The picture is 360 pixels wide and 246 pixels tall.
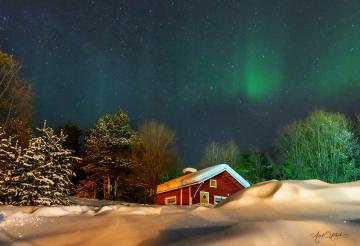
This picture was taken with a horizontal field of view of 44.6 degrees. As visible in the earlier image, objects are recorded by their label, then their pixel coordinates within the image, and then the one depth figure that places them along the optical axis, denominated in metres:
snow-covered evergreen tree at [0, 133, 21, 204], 20.02
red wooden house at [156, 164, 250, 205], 34.01
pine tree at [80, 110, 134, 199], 46.78
